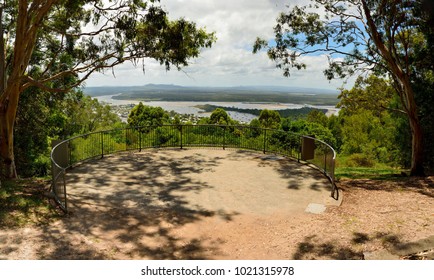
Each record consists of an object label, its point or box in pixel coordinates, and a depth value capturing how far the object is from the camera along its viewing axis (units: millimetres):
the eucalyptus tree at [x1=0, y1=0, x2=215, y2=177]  11406
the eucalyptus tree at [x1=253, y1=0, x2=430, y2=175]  13180
